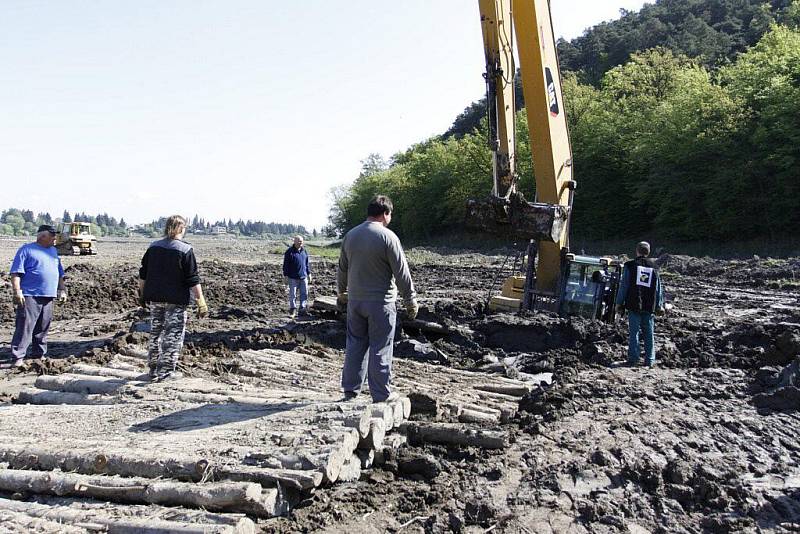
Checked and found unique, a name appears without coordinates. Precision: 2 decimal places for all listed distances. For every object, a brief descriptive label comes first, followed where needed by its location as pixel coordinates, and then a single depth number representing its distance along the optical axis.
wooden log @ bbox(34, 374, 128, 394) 6.65
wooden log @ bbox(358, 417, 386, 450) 5.12
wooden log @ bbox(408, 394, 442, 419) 6.36
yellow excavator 10.85
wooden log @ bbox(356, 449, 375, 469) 5.14
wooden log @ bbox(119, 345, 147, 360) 8.69
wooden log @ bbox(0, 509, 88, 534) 3.83
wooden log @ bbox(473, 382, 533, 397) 7.82
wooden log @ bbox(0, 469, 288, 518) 4.07
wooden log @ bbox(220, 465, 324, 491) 4.32
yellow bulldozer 39.27
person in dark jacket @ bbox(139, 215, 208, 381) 6.64
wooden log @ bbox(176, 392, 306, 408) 6.02
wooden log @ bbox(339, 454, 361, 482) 4.81
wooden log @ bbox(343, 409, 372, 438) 4.98
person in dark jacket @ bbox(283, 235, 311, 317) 13.72
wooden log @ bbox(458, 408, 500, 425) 6.52
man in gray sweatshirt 5.68
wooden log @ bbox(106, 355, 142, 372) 7.86
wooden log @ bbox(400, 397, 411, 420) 5.87
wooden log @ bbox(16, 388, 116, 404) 6.47
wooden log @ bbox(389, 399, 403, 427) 5.65
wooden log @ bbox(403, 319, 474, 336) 11.21
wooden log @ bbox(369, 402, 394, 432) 5.39
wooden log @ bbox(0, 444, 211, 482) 4.43
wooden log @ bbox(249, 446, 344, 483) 4.46
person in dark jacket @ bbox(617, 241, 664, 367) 9.51
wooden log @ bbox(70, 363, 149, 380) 7.35
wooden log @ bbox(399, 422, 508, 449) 5.74
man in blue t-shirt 9.02
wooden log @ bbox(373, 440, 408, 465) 5.32
